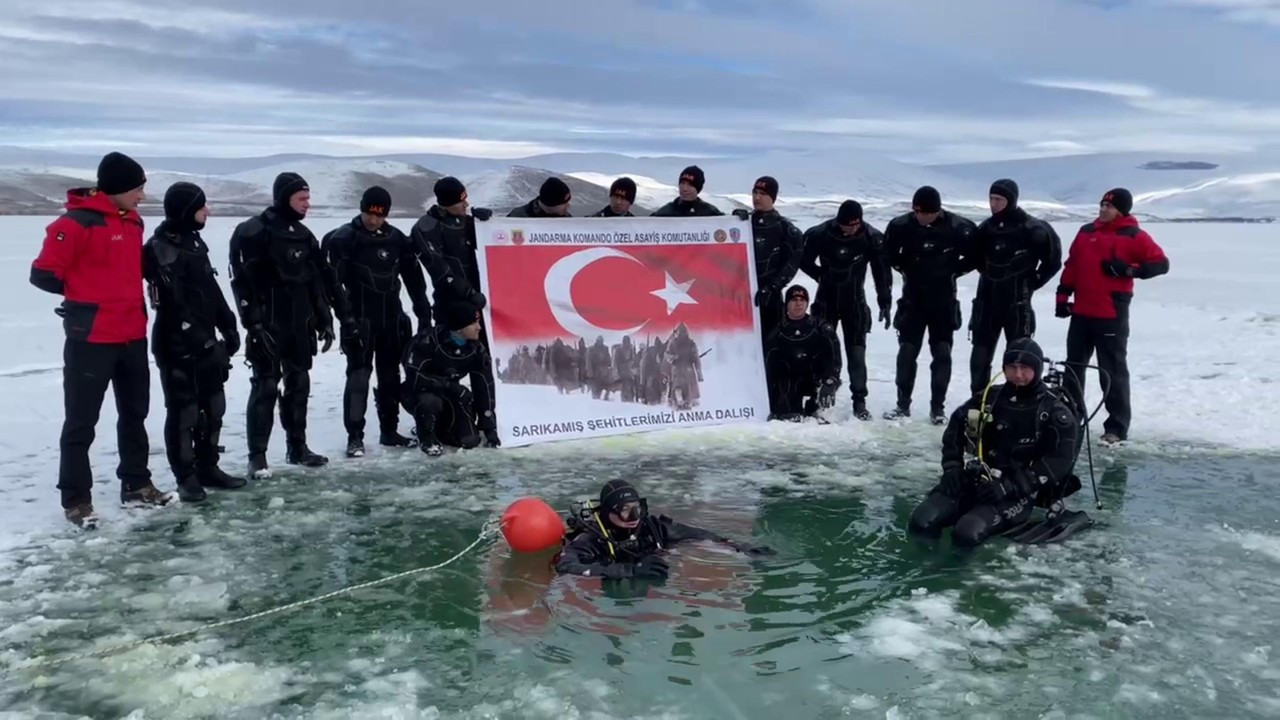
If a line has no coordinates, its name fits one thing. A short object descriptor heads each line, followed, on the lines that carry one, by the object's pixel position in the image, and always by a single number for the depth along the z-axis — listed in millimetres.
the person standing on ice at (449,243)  8117
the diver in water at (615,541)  5461
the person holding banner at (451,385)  8086
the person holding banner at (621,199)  9086
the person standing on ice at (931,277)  8984
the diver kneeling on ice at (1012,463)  6125
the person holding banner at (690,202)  9305
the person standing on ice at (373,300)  7828
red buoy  5828
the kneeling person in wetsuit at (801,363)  9219
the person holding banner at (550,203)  8773
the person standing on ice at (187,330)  6590
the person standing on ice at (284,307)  7176
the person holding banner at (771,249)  9320
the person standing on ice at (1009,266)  8656
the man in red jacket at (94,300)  5953
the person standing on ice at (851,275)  9242
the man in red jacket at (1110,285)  8492
